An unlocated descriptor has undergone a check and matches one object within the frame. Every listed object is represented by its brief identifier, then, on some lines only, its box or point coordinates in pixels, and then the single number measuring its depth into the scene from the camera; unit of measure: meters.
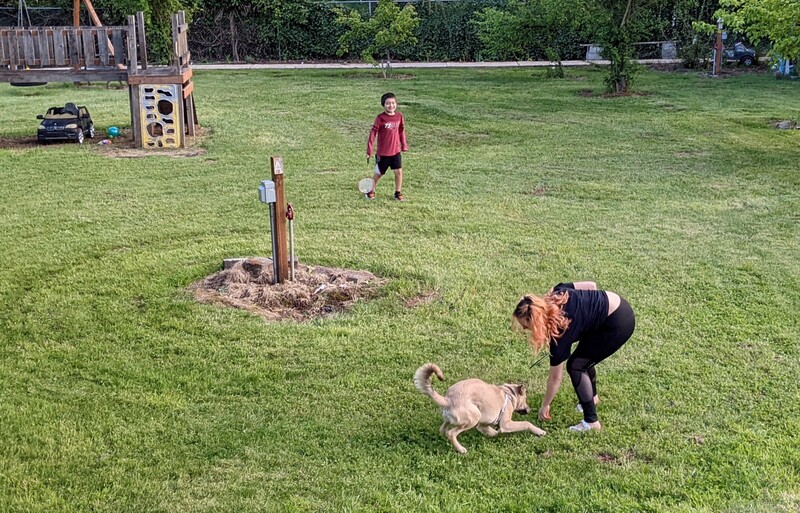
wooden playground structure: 13.76
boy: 10.61
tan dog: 4.77
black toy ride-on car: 14.09
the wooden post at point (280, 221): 7.20
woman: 4.63
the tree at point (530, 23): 20.44
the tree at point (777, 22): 12.79
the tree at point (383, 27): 23.44
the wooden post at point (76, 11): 17.70
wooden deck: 13.87
